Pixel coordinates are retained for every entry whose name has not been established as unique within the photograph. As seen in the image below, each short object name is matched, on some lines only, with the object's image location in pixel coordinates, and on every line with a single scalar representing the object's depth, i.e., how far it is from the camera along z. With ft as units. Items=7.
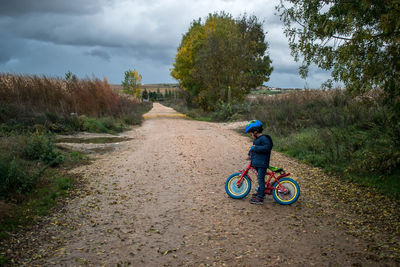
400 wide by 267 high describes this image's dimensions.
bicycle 18.69
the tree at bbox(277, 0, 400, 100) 16.58
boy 18.42
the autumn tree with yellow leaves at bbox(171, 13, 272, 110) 90.89
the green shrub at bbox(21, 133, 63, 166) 27.13
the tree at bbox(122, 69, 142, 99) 199.41
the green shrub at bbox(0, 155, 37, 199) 18.33
